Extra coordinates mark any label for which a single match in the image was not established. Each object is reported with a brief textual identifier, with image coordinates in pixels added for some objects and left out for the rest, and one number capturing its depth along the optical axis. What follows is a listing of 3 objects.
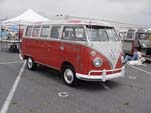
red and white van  4.21
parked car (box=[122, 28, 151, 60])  8.50
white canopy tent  11.39
